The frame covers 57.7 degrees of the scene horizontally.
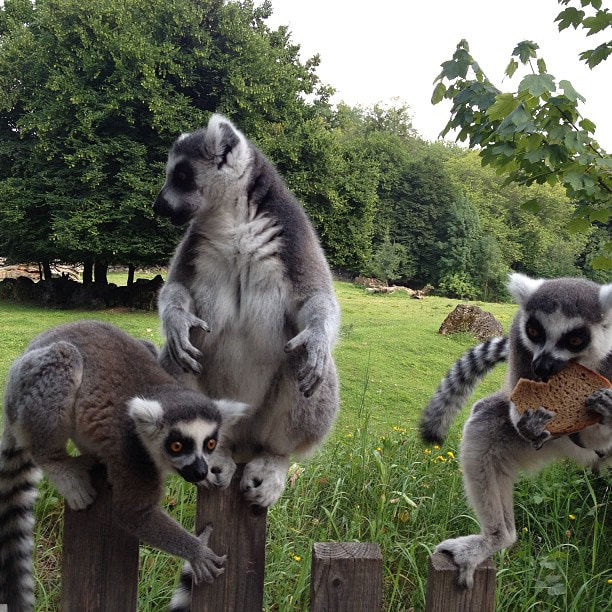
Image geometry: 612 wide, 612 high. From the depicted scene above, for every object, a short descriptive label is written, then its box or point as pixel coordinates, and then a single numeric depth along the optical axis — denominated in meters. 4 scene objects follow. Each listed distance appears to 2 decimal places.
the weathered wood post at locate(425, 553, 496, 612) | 1.41
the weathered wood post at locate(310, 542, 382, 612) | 1.37
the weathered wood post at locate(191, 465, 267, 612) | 1.49
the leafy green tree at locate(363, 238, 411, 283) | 25.88
